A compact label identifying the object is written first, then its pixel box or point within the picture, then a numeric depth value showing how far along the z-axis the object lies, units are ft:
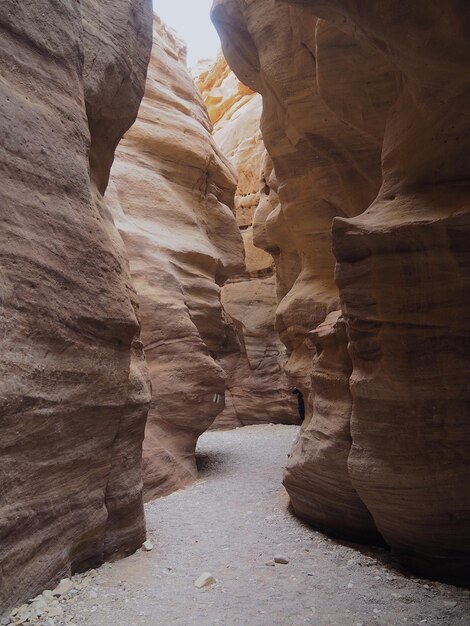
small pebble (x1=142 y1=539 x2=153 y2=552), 18.10
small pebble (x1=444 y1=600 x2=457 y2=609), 13.85
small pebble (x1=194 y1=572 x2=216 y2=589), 15.10
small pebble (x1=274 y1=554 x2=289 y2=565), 17.10
